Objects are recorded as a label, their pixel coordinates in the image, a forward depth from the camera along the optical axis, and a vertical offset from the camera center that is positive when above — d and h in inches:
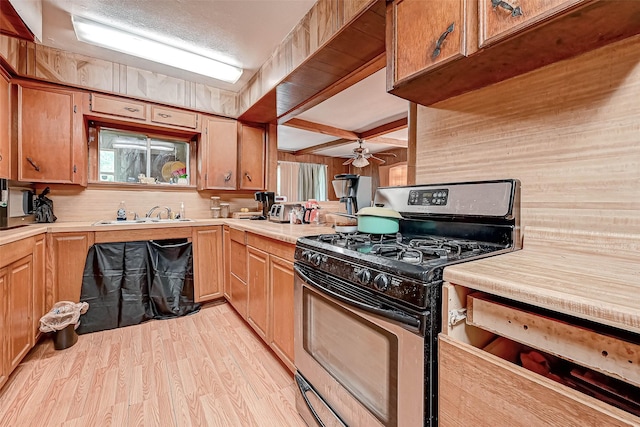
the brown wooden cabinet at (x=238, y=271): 89.9 -21.3
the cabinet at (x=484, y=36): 33.3 +23.9
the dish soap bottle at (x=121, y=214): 106.8 -1.6
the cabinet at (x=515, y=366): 20.5 -14.3
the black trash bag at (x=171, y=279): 96.3 -25.2
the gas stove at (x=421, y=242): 32.2 -5.5
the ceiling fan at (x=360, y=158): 192.1 +37.1
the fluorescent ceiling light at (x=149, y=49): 79.2 +52.3
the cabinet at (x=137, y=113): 97.9 +37.4
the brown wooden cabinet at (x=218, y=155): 118.6 +24.7
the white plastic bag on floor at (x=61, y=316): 76.4 -30.6
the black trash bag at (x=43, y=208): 92.6 +0.6
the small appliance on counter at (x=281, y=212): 99.3 -0.6
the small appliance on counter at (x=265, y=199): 123.5 +5.2
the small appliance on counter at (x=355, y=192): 75.0 +5.2
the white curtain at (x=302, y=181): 267.4 +30.6
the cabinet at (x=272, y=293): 62.5 -21.3
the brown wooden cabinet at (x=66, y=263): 82.9 -16.7
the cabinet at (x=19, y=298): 60.5 -22.1
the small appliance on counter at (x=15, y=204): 74.6 +1.8
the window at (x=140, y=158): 109.8 +22.4
